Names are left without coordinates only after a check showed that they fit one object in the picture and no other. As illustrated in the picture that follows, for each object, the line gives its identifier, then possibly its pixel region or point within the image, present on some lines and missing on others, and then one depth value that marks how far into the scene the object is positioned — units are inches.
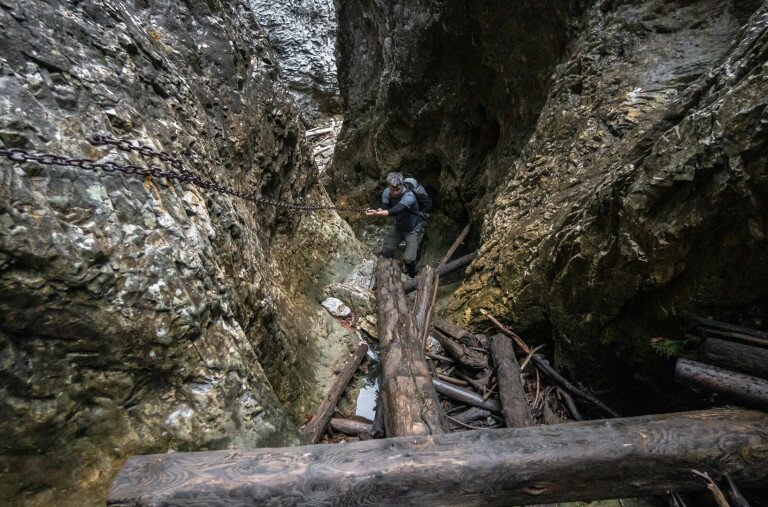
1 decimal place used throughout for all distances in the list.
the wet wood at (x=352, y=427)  161.0
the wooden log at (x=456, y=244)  300.8
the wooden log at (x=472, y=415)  170.4
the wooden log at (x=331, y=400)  156.5
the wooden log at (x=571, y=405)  165.6
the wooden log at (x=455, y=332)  203.5
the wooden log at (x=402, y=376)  137.6
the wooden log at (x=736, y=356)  105.5
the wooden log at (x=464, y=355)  190.7
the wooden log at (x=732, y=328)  109.0
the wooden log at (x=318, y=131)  607.8
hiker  284.7
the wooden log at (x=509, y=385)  154.6
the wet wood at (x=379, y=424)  159.3
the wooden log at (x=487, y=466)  89.7
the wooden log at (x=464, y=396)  171.5
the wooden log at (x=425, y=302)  206.6
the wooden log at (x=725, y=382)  102.3
